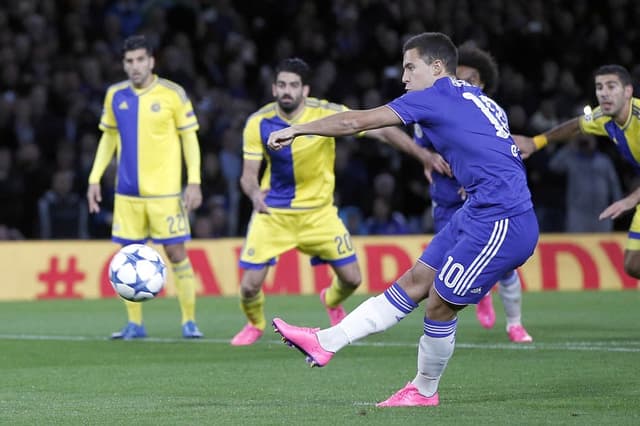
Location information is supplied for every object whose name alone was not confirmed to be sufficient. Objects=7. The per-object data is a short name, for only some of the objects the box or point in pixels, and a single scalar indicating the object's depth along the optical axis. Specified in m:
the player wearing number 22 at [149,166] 21.97
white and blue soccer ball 18.11
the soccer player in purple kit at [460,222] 13.56
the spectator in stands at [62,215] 32.34
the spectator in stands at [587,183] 34.66
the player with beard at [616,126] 19.67
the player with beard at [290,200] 20.86
